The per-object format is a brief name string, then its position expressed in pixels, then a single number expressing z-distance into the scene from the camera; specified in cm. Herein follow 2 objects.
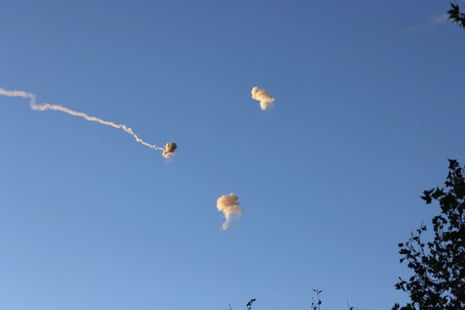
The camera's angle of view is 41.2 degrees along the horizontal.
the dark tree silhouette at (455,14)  1424
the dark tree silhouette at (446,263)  1967
